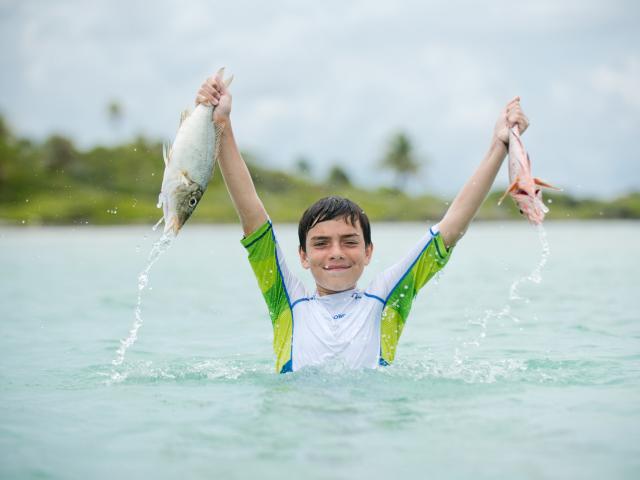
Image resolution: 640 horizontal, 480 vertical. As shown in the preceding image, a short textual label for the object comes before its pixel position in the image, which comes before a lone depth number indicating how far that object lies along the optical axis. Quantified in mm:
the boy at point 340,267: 5043
